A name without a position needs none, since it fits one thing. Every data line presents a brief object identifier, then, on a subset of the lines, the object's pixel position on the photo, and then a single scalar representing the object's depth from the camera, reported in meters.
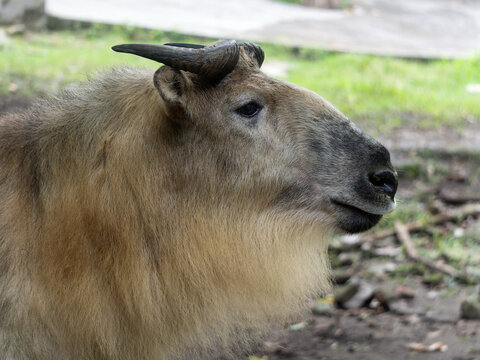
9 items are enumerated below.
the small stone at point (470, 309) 9.74
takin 6.26
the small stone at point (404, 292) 10.80
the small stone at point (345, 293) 10.74
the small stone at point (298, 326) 10.20
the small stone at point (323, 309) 10.61
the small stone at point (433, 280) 11.15
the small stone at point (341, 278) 11.49
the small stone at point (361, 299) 10.69
